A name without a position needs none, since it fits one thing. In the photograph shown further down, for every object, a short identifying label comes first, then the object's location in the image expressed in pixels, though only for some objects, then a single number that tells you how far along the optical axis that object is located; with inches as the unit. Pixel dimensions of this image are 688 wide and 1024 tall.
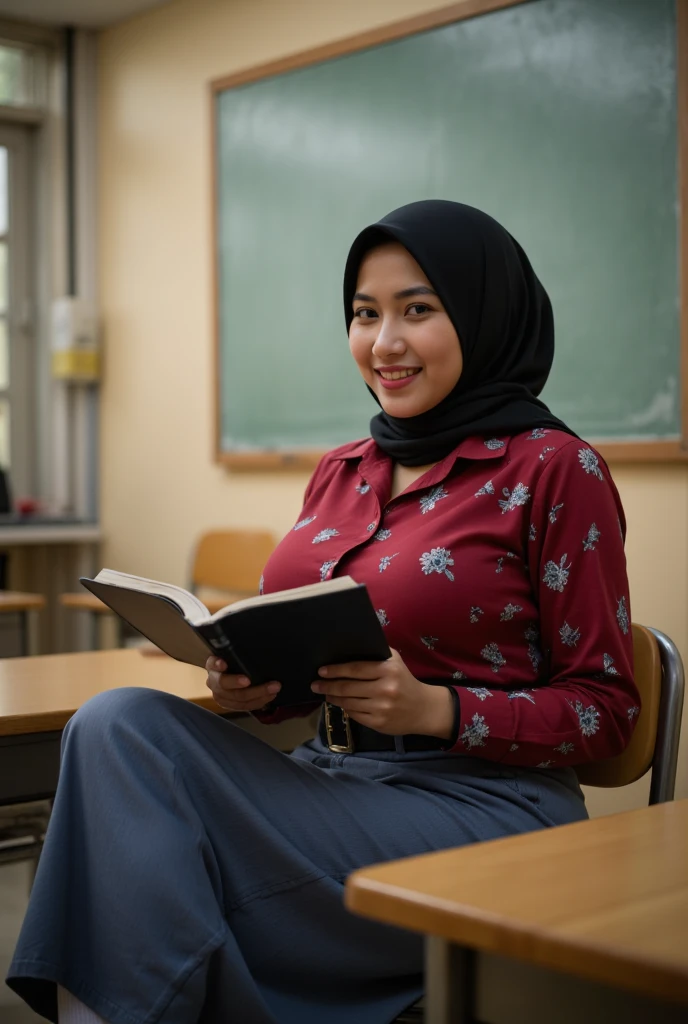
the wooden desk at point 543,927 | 27.1
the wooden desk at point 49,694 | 62.9
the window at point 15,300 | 205.2
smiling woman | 45.5
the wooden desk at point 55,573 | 201.2
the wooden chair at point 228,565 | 164.1
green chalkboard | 117.5
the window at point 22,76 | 203.5
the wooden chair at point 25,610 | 132.6
